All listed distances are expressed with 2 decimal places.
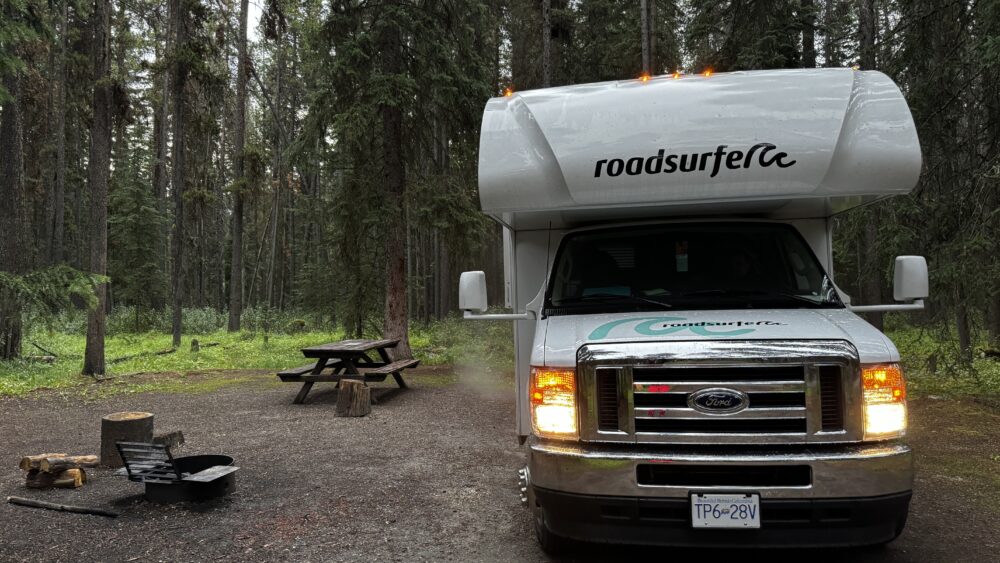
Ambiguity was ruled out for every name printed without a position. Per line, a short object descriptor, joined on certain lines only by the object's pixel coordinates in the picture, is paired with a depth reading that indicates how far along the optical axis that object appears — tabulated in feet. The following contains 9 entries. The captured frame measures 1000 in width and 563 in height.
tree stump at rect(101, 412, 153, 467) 20.08
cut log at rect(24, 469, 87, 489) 18.39
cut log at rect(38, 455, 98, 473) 18.30
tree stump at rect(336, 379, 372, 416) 29.40
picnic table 31.40
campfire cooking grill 16.65
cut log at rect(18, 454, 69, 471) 18.39
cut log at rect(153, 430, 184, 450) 20.80
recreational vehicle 10.93
